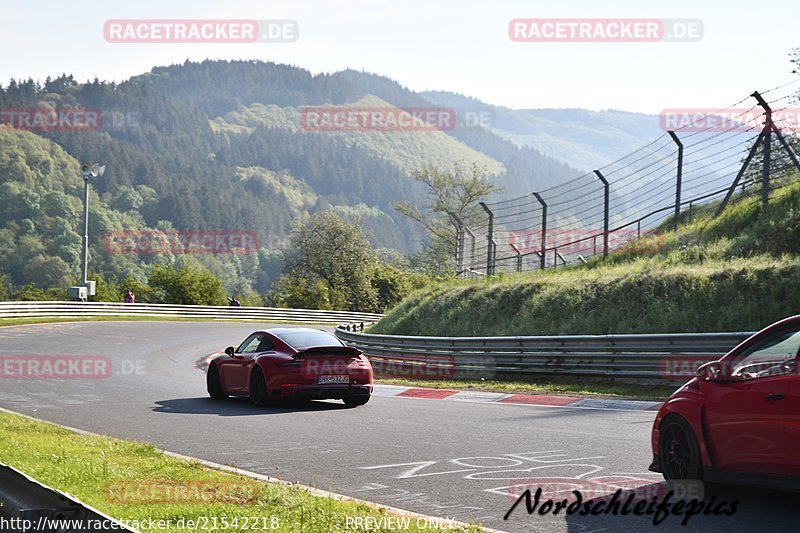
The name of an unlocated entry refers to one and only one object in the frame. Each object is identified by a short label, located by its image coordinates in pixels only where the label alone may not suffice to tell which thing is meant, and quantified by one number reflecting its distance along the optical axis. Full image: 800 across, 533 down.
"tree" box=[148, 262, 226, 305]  67.06
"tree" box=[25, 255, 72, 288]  135.62
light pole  48.62
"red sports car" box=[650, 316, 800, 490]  6.77
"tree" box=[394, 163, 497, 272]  93.00
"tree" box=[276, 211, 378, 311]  88.08
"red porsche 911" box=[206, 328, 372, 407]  15.93
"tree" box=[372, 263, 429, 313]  83.88
